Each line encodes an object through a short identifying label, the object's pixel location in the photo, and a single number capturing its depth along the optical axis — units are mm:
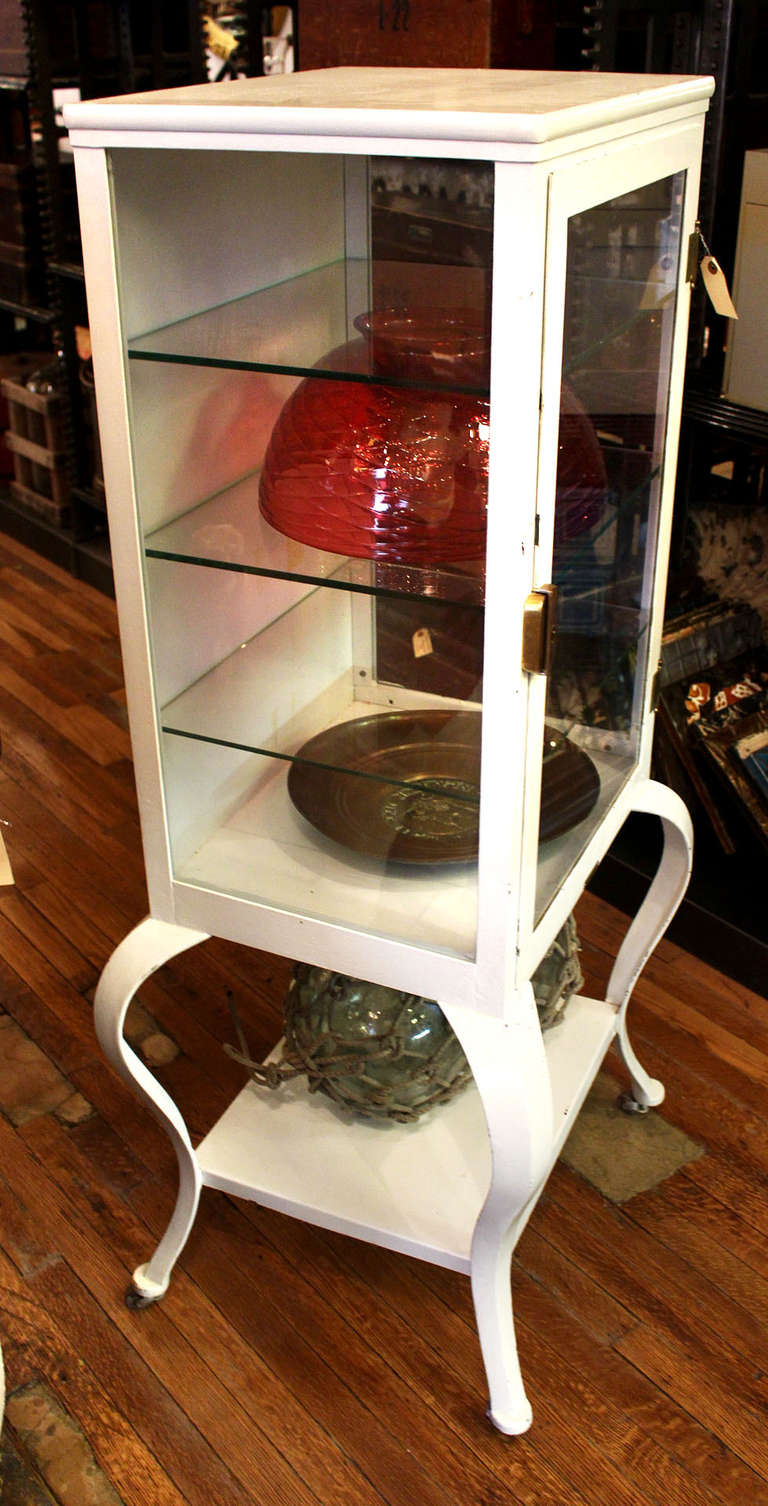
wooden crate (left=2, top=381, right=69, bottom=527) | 3482
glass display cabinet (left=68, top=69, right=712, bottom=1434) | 1015
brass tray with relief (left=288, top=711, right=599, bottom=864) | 1193
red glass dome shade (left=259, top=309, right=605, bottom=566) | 1093
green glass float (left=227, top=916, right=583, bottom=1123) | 1503
